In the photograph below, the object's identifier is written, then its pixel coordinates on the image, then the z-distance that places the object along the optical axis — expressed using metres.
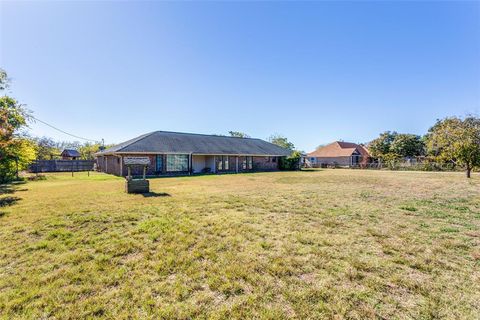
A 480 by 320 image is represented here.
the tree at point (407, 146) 38.06
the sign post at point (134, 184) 9.41
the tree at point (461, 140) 15.95
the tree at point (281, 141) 62.19
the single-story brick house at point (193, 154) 20.02
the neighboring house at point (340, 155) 40.38
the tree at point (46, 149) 37.56
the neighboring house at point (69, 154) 36.78
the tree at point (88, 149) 45.96
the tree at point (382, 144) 40.90
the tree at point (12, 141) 11.06
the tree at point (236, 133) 62.99
